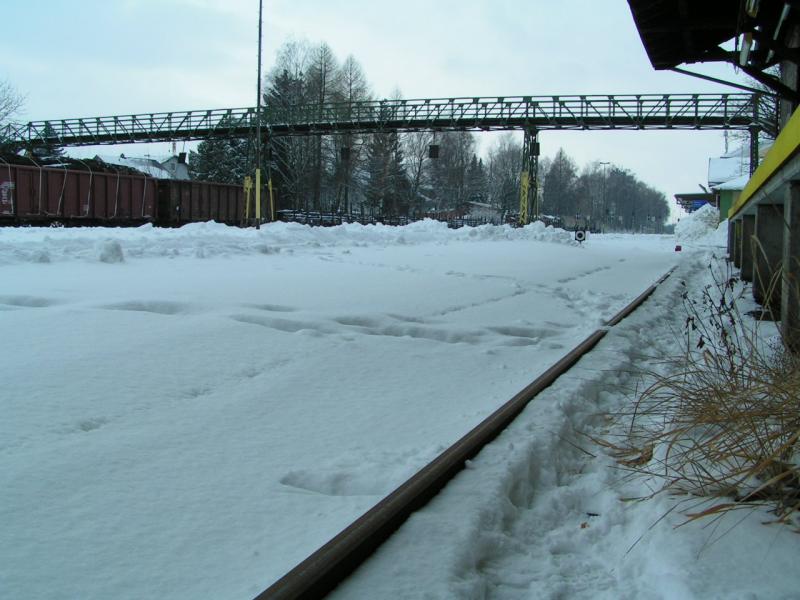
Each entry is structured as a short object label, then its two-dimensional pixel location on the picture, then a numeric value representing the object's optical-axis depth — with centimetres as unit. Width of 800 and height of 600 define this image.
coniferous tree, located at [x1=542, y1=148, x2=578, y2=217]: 11768
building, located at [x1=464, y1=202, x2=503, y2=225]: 10478
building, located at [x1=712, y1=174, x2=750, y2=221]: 4141
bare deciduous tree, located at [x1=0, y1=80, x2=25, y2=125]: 5084
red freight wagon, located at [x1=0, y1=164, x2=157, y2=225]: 2273
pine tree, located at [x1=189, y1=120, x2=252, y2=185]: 6412
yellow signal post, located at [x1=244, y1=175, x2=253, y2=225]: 3281
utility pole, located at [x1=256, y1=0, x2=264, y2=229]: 2488
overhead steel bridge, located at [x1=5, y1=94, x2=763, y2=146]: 3550
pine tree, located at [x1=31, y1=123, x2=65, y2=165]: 4514
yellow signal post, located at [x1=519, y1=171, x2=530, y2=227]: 3700
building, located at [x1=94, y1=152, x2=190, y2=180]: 7084
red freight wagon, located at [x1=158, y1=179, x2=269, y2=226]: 2962
